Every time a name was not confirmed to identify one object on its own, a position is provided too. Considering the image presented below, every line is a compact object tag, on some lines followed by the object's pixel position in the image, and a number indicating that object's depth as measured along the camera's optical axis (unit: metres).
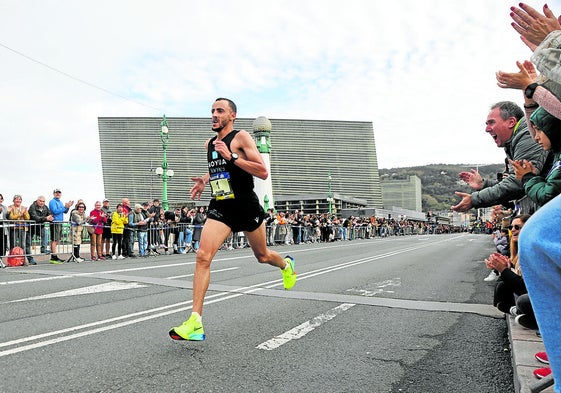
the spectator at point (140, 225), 15.55
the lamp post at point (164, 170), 25.08
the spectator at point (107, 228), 14.70
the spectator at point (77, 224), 13.56
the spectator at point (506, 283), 3.81
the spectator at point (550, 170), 2.59
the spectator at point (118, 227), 14.69
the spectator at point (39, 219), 12.93
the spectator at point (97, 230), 14.06
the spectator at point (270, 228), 24.14
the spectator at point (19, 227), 12.42
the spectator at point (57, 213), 13.20
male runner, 4.32
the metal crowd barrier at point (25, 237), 12.13
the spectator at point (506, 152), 3.53
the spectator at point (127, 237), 15.39
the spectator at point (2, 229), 12.00
